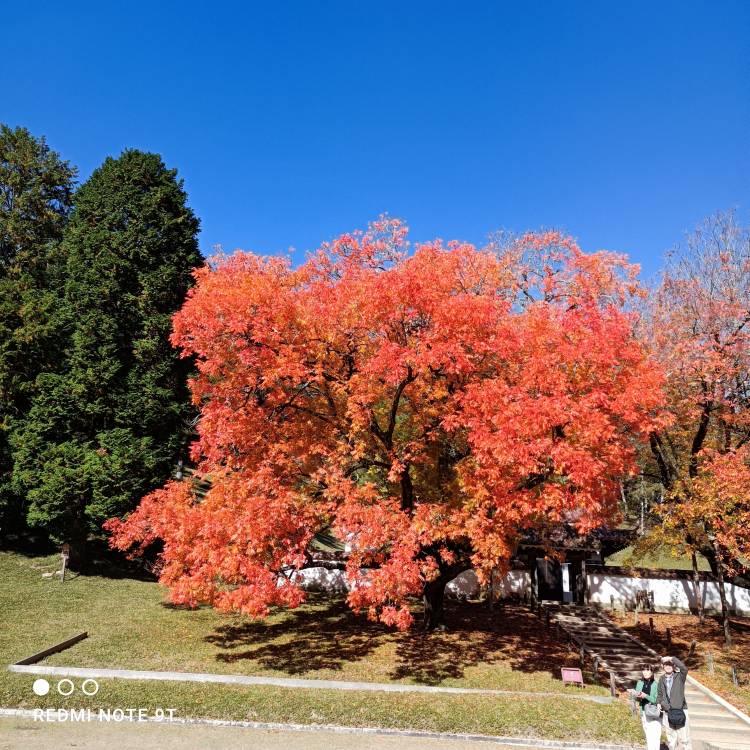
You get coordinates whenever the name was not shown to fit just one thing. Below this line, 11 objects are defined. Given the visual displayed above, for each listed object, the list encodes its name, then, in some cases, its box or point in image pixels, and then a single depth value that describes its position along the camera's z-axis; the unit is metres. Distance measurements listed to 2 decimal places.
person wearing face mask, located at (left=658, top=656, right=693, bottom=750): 9.93
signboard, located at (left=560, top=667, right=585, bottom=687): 13.70
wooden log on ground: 13.10
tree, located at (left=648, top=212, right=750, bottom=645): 17.52
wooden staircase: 12.40
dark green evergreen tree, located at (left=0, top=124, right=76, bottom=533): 23.72
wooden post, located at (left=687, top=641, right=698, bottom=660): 18.36
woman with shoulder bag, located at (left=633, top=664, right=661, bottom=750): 9.98
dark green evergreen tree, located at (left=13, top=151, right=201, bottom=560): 21.95
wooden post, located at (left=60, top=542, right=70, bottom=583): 21.28
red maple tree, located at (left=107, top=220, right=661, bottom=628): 12.91
